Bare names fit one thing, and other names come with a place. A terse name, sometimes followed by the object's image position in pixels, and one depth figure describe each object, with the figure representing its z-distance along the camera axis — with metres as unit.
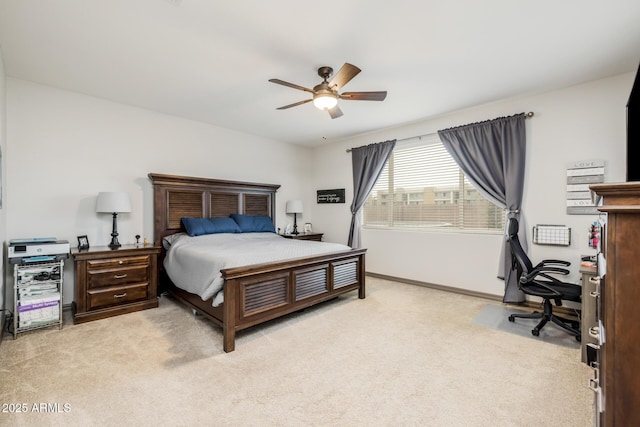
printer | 2.79
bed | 2.65
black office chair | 2.76
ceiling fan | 2.67
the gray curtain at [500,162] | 3.66
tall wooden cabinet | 0.78
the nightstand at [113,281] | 3.11
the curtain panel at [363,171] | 5.09
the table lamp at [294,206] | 5.73
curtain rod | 3.59
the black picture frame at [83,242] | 3.45
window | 4.20
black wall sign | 5.81
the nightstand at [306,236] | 5.43
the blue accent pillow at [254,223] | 4.89
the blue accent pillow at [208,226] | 4.24
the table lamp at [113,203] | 3.44
